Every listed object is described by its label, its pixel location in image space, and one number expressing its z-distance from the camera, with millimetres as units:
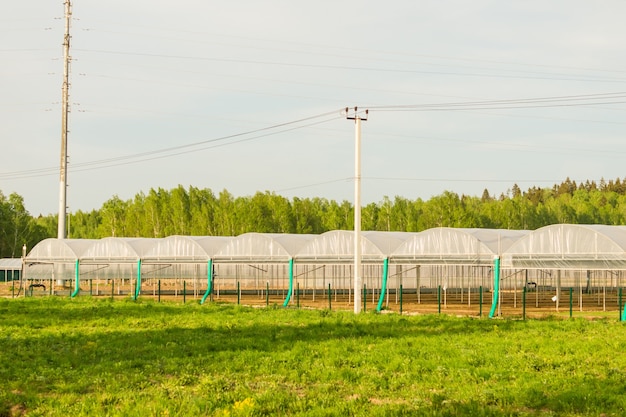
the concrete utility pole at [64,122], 67438
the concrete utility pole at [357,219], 37656
